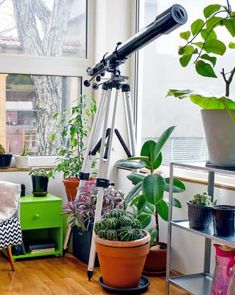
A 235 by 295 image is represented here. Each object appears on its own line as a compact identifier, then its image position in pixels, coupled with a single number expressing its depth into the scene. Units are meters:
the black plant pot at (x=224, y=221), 2.65
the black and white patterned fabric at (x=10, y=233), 3.43
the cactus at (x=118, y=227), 3.18
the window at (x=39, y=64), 4.25
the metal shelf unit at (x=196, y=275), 2.84
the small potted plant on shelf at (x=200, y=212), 2.83
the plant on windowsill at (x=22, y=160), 4.19
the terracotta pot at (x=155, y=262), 3.55
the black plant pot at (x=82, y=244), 3.76
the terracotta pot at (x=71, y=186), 4.02
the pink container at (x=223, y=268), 2.74
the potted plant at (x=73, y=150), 4.05
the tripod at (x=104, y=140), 3.44
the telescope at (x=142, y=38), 2.76
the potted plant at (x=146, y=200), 3.27
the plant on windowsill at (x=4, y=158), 4.09
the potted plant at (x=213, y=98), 2.63
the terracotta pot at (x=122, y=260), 3.14
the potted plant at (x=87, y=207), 3.60
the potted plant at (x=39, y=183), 4.03
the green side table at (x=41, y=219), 3.86
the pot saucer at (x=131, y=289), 3.18
